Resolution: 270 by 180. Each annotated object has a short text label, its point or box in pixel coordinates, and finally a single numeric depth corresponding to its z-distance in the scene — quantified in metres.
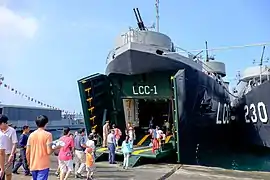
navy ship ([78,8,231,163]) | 12.05
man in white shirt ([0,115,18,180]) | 6.15
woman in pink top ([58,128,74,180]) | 8.01
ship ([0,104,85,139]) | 42.48
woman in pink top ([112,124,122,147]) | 13.71
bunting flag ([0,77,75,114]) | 33.42
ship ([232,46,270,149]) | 14.58
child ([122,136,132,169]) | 11.47
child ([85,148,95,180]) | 8.93
